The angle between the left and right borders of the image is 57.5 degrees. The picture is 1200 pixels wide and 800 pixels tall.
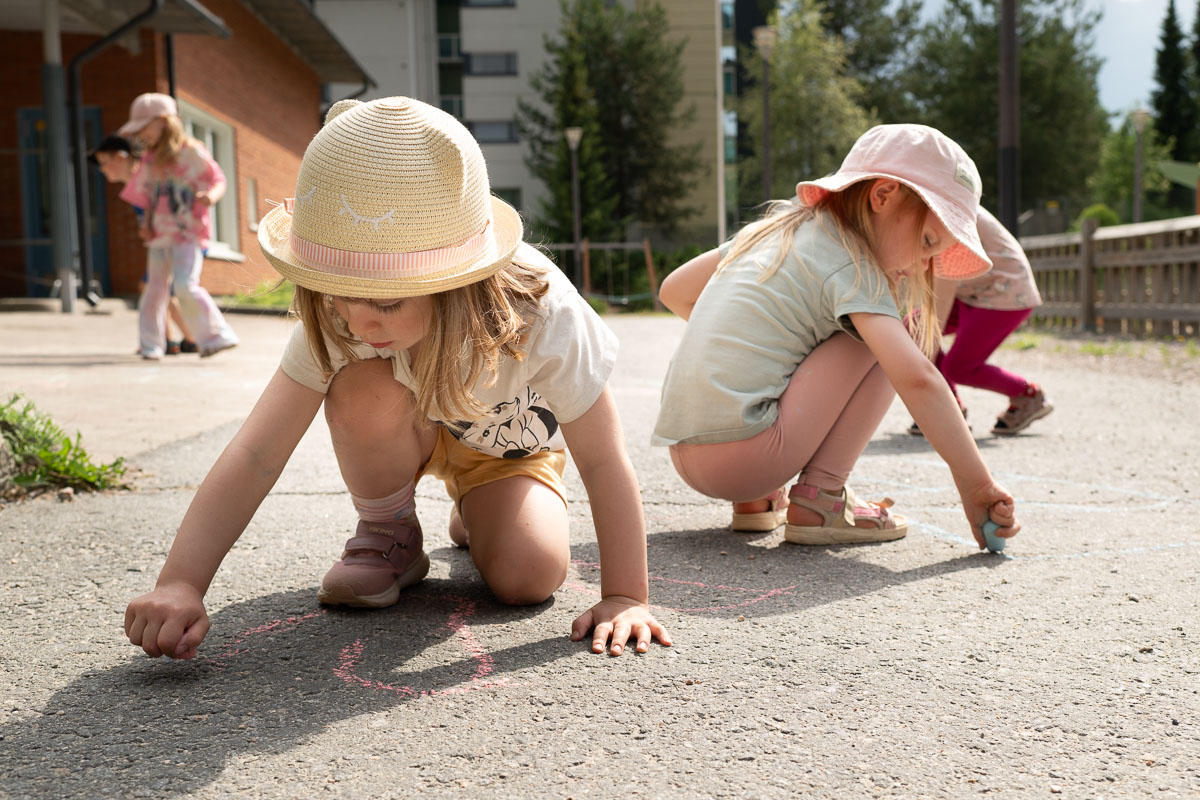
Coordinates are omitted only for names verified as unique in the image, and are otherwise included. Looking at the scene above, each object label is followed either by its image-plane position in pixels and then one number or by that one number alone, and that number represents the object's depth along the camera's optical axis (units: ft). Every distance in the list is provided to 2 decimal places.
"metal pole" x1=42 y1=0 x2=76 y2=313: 34.37
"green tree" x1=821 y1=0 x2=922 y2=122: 139.23
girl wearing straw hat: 5.59
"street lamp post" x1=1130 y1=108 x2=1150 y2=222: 77.92
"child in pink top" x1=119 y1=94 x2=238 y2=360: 23.44
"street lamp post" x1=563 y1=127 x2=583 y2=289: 80.31
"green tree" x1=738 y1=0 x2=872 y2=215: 121.70
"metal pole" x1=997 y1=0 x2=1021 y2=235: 29.07
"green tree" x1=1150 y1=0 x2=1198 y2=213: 159.74
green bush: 75.87
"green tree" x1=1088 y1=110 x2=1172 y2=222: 147.54
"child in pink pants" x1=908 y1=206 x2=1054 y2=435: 14.43
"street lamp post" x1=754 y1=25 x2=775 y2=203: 62.03
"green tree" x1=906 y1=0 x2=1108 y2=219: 126.00
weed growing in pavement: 10.70
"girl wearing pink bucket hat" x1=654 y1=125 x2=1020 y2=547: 8.69
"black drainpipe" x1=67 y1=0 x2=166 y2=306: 35.19
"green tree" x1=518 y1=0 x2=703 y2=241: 97.86
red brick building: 40.16
